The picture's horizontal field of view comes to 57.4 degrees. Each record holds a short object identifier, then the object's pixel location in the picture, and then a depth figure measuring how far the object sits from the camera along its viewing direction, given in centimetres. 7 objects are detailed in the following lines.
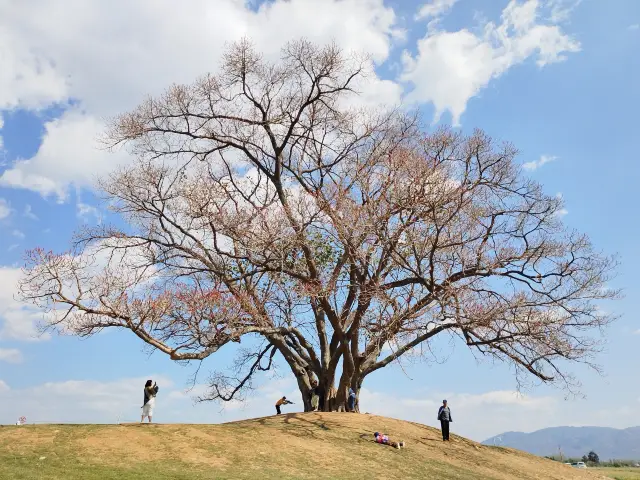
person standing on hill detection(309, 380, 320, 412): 2392
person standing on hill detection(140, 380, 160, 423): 1886
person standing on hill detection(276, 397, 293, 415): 2394
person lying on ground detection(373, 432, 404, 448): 1962
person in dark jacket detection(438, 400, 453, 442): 2188
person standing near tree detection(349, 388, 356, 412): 2334
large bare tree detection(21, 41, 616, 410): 2056
